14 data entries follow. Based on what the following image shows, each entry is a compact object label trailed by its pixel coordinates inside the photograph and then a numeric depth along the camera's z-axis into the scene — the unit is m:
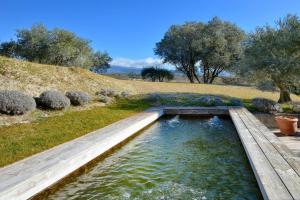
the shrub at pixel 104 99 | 14.49
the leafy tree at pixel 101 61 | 43.78
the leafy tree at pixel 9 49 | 31.14
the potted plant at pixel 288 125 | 8.47
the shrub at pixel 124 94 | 16.49
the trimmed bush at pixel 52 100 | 10.43
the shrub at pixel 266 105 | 13.59
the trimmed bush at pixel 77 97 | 12.13
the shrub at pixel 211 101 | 15.54
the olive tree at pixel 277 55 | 14.39
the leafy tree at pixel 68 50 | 29.13
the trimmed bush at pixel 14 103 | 8.65
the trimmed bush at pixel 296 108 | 13.40
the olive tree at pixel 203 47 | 29.86
